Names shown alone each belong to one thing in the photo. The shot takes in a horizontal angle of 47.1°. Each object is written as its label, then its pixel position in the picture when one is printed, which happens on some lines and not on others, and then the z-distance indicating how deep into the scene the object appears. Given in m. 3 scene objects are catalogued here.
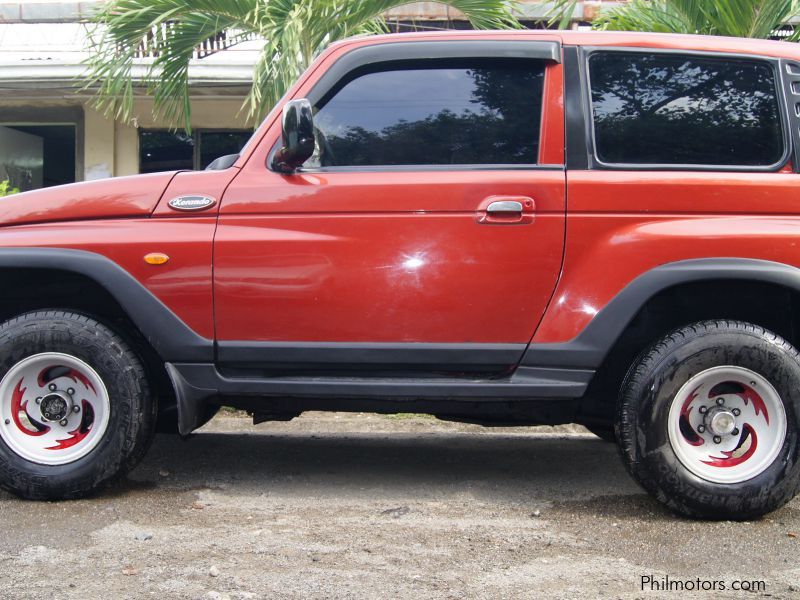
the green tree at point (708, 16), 6.33
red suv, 3.58
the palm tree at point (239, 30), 6.39
